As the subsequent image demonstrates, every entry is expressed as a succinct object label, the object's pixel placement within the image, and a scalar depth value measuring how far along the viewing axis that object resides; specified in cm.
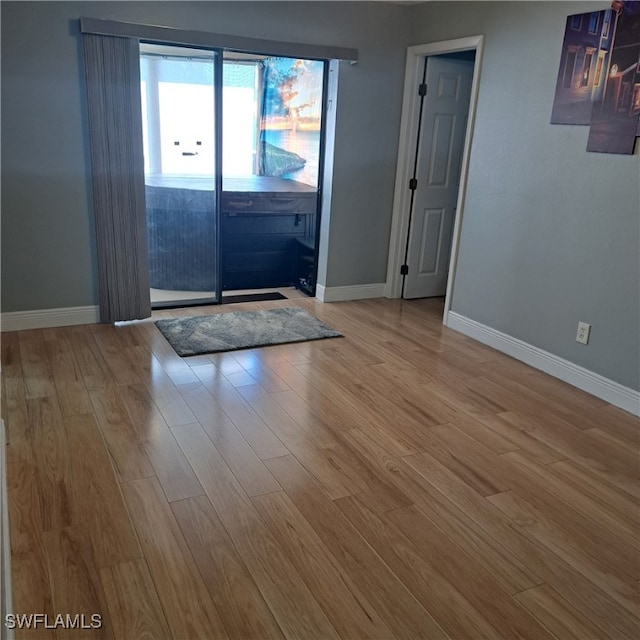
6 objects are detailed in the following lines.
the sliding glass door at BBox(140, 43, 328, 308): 430
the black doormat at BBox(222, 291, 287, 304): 500
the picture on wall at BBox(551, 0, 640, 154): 308
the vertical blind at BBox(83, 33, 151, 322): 374
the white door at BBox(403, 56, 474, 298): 487
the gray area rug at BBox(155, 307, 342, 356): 390
